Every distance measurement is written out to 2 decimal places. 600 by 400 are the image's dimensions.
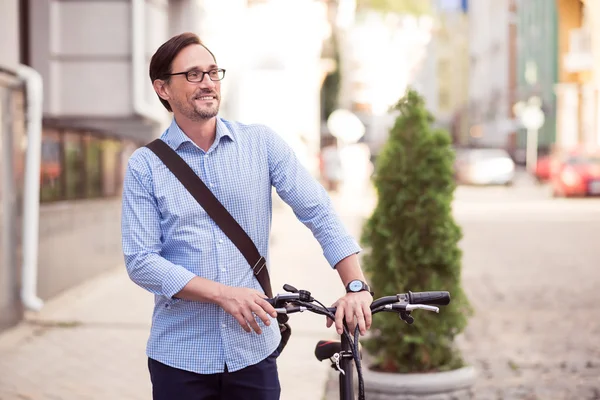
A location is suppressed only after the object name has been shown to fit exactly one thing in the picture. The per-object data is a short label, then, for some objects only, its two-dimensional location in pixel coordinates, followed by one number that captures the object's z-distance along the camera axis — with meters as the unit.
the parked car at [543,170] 44.97
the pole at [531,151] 55.16
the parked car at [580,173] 31.42
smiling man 2.90
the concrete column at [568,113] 53.50
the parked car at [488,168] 42.41
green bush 6.02
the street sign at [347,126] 39.19
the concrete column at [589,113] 47.94
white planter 5.97
